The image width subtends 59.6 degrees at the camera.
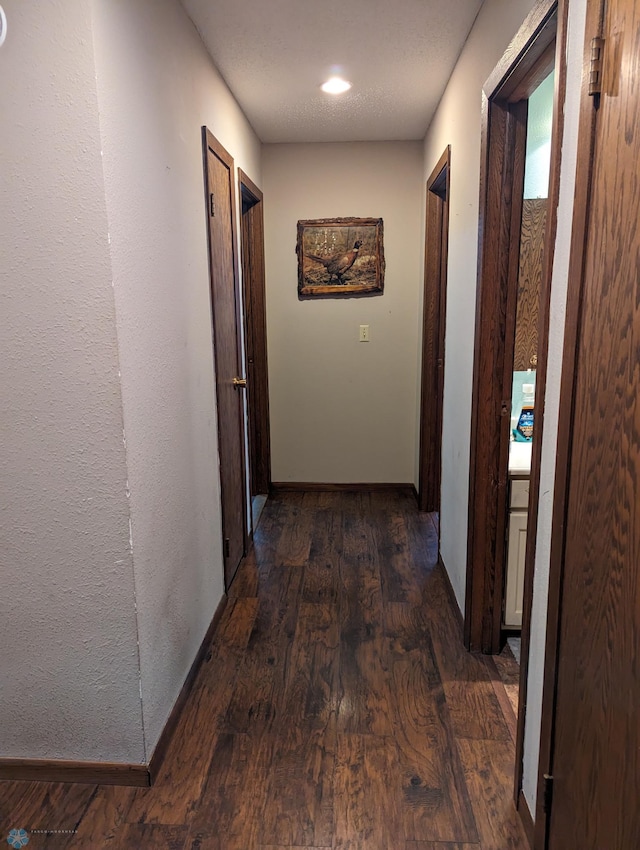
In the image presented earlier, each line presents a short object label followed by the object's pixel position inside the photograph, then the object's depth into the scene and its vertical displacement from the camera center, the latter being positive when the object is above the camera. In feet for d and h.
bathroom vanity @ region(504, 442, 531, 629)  6.79 -2.50
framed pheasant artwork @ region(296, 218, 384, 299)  12.09 +1.52
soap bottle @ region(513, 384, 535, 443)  7.86 -1.38
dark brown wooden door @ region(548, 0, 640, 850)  2.85 -0.97
